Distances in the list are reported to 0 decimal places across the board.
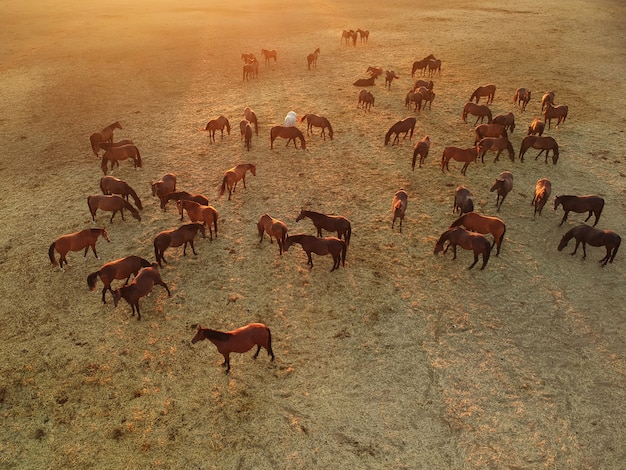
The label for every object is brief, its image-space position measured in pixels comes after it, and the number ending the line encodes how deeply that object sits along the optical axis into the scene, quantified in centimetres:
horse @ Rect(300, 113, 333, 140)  1595
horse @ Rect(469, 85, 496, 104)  1836
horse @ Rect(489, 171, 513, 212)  1188
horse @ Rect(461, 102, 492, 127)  1670
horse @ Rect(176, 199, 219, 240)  1094
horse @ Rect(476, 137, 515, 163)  1419
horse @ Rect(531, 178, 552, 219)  1169
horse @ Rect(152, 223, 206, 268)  993
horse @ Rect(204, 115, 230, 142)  1570
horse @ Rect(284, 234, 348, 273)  981
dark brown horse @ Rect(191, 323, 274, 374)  746
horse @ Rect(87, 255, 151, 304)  895
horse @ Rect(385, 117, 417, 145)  1532
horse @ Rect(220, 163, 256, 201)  1256
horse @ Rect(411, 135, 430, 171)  1383
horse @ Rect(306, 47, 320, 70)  2346
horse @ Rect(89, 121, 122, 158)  1491
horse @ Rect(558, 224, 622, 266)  991
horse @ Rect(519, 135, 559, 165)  1405
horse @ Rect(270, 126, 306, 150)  1525
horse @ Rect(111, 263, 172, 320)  857
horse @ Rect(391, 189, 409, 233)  1114
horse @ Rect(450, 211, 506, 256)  1030
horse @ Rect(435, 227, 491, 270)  977
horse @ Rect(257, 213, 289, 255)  1040
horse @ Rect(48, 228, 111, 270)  985
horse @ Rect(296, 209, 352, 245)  1040
